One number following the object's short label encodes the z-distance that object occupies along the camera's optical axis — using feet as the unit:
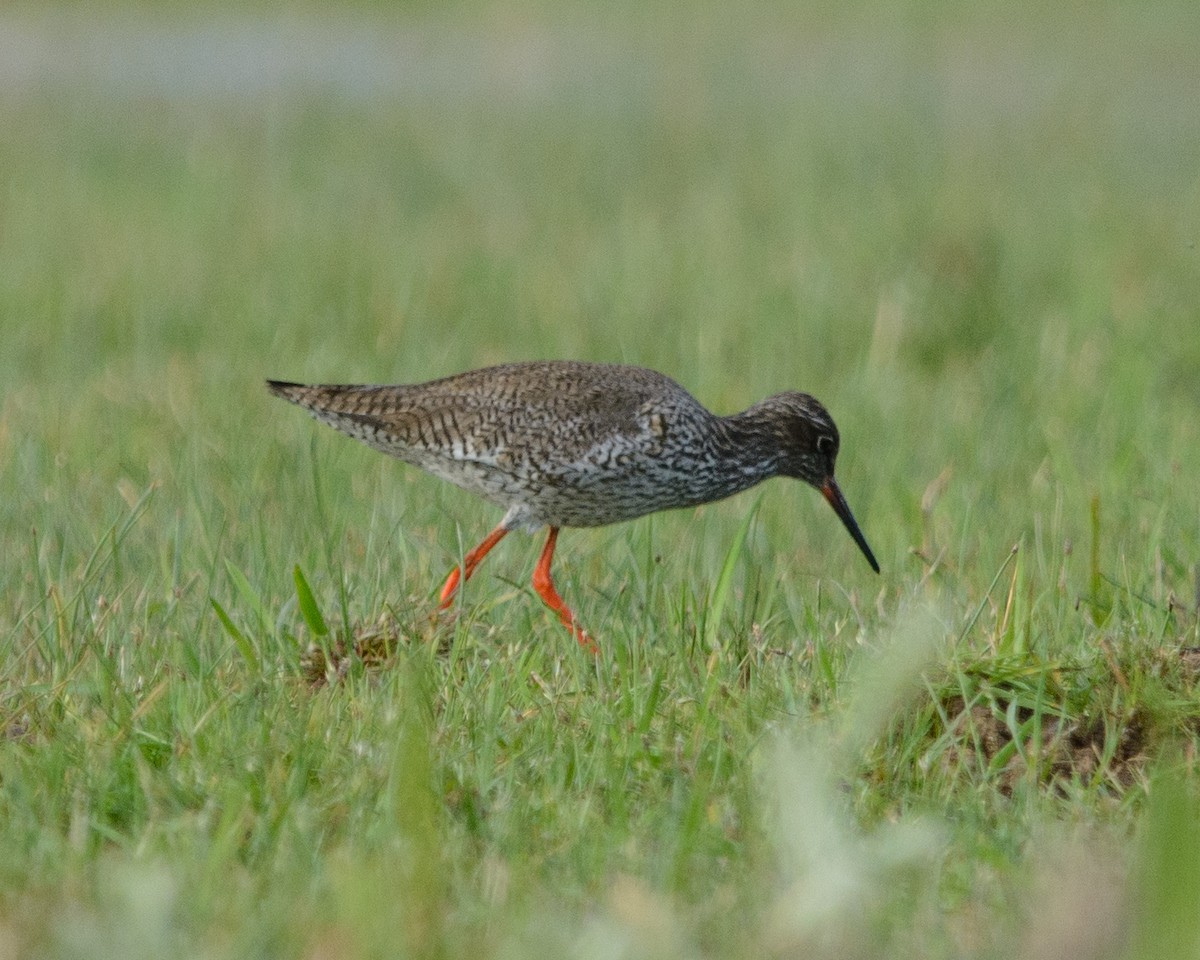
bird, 33.99
